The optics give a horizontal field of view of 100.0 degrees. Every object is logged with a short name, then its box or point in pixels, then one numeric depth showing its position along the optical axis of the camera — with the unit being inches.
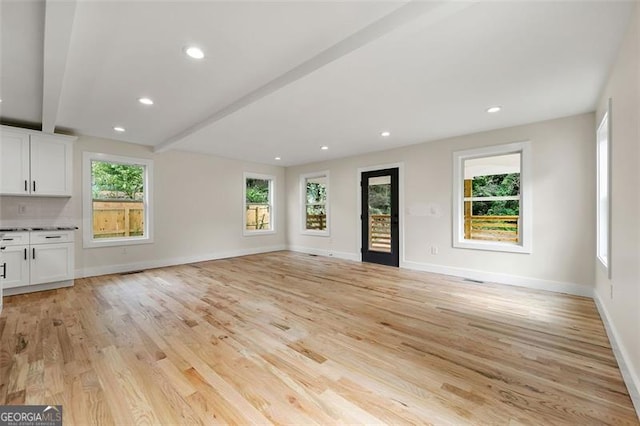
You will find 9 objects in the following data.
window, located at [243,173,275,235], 273.6
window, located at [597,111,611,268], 117.3
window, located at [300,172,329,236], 269.3
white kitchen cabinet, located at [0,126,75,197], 146.6
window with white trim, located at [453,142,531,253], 155.7
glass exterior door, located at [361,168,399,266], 213.0
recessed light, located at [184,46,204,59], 85.0
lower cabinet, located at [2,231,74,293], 139.6
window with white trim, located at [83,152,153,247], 182.1
